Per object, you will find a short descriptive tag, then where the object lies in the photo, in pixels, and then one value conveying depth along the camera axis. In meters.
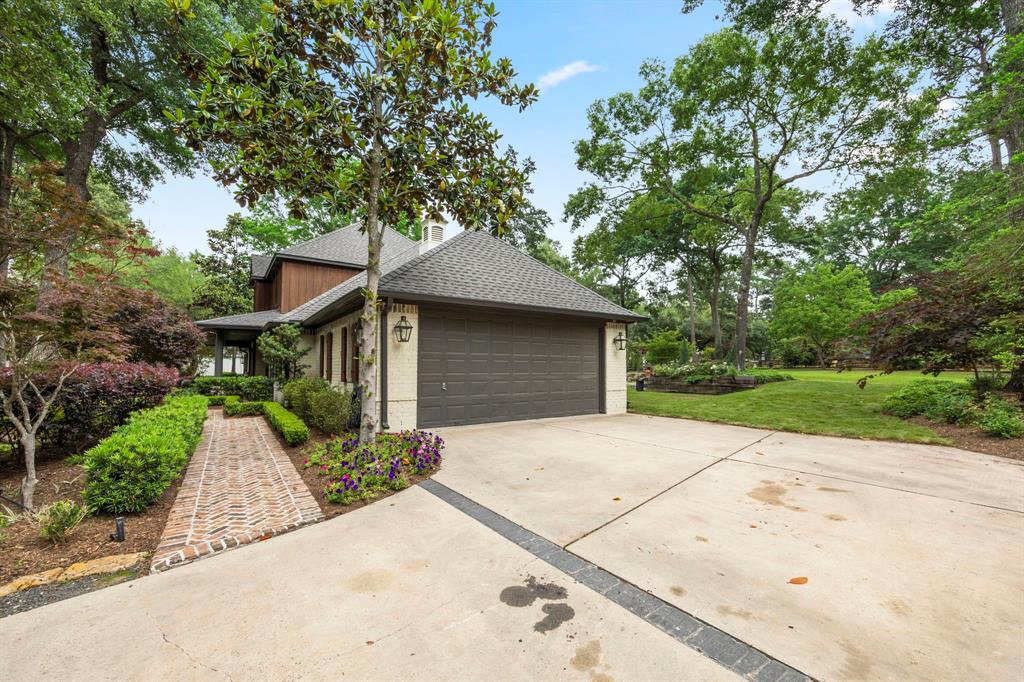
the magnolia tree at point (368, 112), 4.83
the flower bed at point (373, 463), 4.36
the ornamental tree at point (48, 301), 4.05
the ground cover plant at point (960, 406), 6.54
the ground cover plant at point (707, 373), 14.84
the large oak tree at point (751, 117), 12.27
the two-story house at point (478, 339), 7.93
